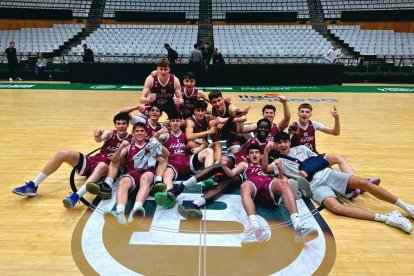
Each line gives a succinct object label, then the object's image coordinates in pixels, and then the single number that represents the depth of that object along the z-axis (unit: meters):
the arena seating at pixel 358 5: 20.06
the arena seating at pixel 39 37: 17.54
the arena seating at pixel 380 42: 16.31
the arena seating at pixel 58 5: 20.25
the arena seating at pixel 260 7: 21.03
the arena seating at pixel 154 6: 21.12
